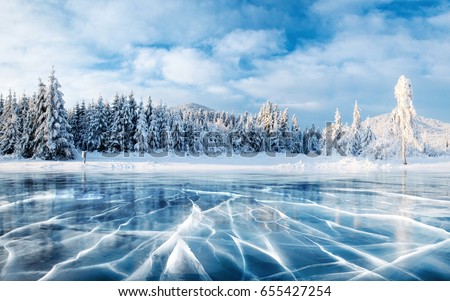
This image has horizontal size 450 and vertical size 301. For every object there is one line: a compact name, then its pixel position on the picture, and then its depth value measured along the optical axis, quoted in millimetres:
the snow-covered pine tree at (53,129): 36312
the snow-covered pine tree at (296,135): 80175
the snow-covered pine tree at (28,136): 40375
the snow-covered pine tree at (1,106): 50578
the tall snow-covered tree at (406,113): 38906
